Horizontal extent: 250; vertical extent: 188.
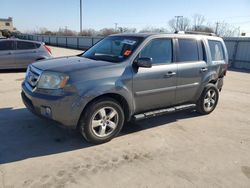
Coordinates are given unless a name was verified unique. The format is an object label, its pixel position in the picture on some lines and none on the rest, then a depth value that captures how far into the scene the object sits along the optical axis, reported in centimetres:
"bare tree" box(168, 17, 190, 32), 5880
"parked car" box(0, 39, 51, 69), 865
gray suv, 308
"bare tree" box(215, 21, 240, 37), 5528
